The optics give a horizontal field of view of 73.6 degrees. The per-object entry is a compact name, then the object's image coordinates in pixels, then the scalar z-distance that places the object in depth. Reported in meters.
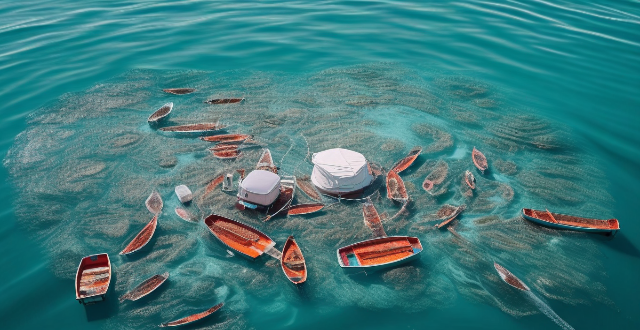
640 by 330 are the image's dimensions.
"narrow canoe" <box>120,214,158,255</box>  28.91
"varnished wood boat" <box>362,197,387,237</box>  30.64
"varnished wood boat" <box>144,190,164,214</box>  32.47
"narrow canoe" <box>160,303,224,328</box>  24.32
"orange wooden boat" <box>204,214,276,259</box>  28.80
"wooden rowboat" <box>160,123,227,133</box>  41.22
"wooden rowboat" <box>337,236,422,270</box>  27.75
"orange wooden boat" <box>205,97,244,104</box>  46.66
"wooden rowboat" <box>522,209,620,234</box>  31.09
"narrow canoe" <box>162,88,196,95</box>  48.59
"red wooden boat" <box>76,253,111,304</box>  25.50
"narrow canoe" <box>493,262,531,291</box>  27.03
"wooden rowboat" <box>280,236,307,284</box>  26.92
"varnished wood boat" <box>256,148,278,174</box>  35.96
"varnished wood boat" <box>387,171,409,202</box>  33.12
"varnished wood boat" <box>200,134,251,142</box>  40.12
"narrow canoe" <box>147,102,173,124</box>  42.41
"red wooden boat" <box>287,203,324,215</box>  32.25
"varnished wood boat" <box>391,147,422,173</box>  36.81
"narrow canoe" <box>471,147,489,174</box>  36.78
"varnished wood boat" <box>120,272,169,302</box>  26.00
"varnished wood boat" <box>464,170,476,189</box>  34.95
